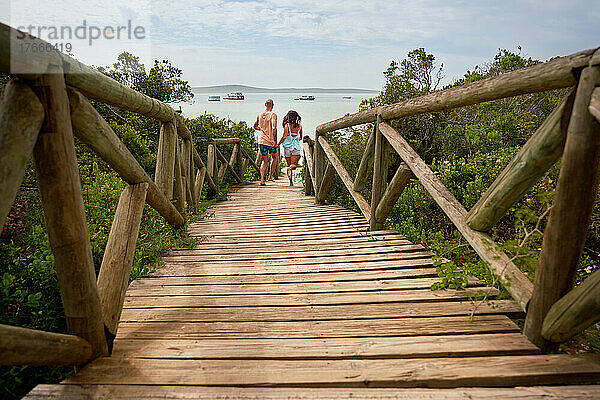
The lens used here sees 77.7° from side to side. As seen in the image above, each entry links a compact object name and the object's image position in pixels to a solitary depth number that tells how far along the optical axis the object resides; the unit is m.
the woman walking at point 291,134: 7.94
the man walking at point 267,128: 8.04
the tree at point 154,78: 8.17
